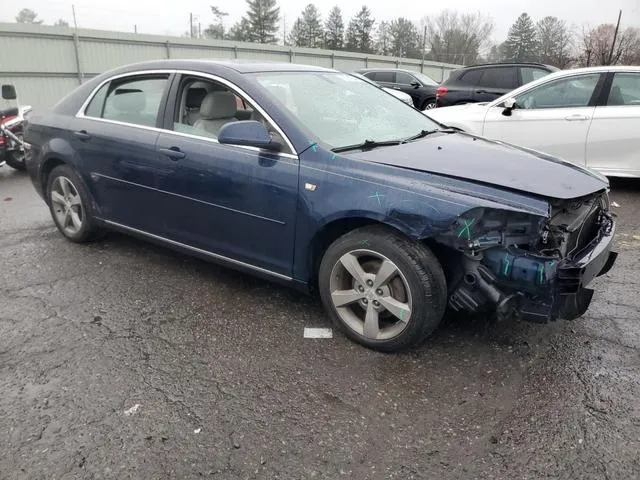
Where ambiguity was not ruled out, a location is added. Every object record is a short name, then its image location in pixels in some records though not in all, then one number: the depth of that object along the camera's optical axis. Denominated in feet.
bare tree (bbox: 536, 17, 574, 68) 134.82
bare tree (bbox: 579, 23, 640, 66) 106.93
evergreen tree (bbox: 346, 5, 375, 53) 198.59
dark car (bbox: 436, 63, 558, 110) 35.29
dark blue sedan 9.02
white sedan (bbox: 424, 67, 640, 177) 21.17
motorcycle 27.43
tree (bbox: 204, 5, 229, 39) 146.41
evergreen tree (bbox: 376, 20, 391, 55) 203.31
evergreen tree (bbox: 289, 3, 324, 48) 187.56
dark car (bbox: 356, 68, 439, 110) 51.11
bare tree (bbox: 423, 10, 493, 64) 194.08
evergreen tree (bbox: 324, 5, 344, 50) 197.26
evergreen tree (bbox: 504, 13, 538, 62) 178.19
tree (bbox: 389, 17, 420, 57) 200.95
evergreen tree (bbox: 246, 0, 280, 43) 180.86
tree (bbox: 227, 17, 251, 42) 174.40
